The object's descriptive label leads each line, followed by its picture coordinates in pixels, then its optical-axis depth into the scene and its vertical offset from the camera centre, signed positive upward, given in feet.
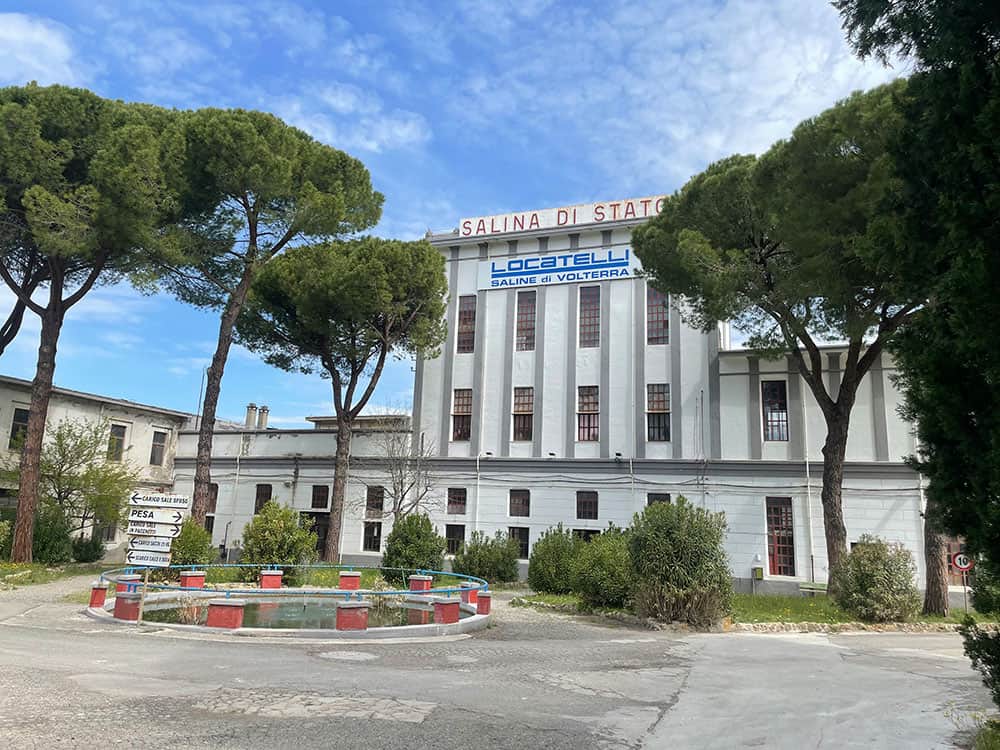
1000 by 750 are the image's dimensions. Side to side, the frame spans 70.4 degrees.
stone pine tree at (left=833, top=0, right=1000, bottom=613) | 15.07 +6.71
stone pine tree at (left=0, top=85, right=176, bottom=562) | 67.67 +31.34
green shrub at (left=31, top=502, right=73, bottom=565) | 75.10 -2.53
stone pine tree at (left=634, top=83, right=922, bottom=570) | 48.34 +22.74
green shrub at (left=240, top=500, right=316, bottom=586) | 64.08 -1.85
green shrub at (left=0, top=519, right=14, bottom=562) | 67.82 -2.38
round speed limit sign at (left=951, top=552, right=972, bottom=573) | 53.97 -1.37
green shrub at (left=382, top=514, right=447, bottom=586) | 72.54 -1.97
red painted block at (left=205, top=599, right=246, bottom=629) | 37.32 -4.86
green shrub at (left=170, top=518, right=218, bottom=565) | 59.21 -2.27
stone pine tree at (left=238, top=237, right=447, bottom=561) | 82.69 +25.24
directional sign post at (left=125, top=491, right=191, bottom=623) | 42.91 -0.53
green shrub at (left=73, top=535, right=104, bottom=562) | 85.15 -3.91
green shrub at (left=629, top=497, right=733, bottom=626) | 46.39 -2.05
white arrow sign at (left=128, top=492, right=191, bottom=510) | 44.14 +1.08
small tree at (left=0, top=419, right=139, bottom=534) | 82.23 +4.42
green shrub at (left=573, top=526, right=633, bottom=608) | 52.08 -3.03
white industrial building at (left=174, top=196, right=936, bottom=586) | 74.38 +12.28
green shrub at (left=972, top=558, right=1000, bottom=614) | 15.49 -0.98
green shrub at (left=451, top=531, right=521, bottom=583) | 75.46 -3.16
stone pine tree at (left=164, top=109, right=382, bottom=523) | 74.33 +34.66
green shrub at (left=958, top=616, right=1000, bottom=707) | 16.60 -2.44
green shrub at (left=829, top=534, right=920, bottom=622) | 50.65 -2.94
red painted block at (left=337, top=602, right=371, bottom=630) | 37.70 -4.75
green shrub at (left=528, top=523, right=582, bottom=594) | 65.38 -2.89
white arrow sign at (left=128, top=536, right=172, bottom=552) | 43.11 -1.50
